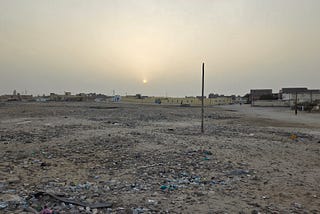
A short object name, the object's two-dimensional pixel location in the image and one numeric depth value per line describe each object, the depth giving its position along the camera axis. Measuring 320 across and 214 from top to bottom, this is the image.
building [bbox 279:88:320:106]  63.00
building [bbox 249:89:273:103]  97.24
